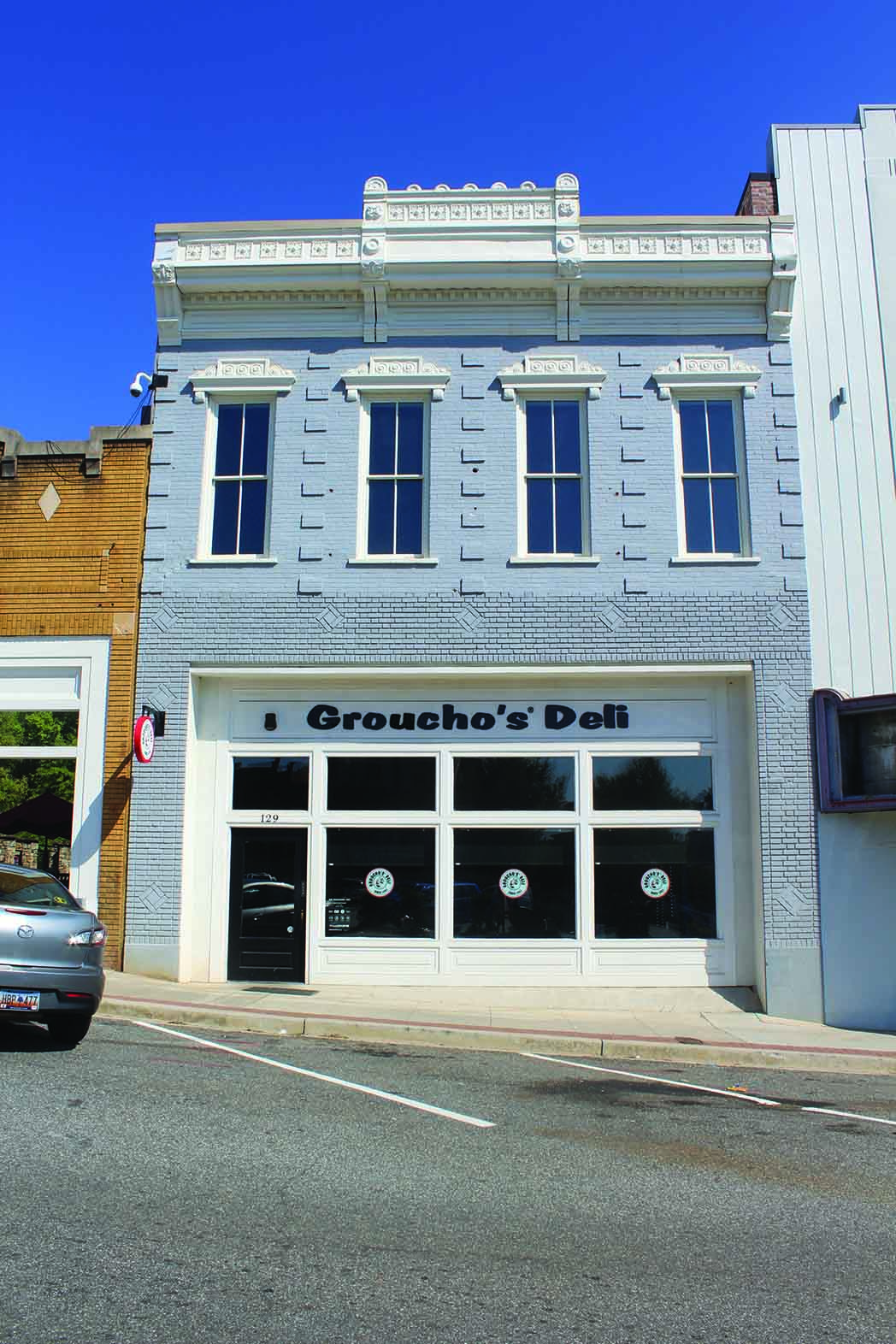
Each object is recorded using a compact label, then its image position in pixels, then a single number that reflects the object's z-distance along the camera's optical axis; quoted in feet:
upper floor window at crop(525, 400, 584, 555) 47.50
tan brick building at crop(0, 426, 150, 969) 45.78
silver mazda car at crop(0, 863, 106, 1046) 27.91
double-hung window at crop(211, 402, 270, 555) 48.06
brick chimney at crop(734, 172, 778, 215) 50.42
